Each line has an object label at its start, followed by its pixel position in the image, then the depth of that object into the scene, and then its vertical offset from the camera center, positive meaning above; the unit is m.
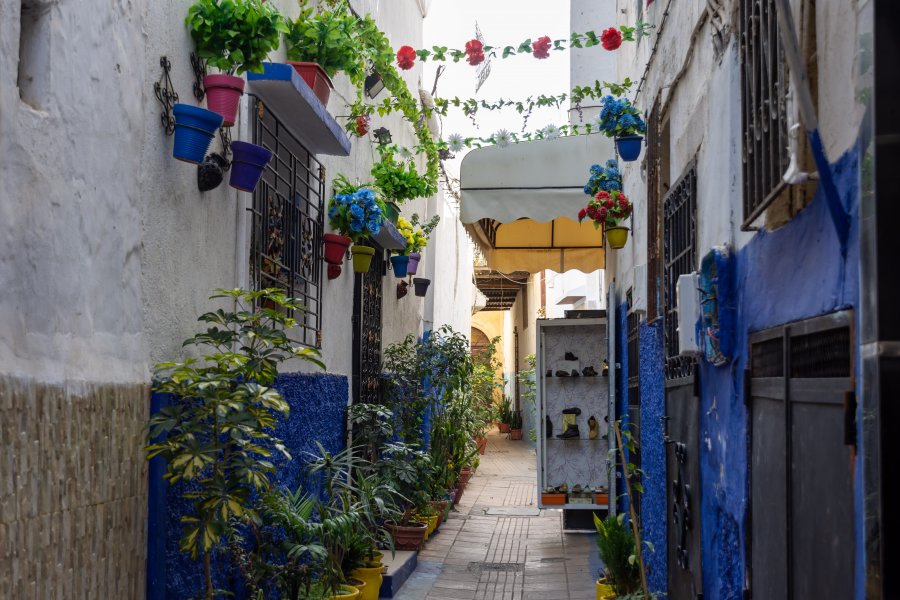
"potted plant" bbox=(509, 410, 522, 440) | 27.70 -1.14
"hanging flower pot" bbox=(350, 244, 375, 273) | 8.52 +1.12
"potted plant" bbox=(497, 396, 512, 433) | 27.92 -0.88
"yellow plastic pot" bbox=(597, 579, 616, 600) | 6.82 -1.47
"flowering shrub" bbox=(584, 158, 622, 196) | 8.59 +1.82
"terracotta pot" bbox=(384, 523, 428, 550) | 9.28 -1.47
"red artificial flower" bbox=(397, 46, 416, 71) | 8.49 +2.87
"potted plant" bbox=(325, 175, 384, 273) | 7.54 +1.35
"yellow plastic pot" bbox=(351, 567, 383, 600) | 7.16 -1.46
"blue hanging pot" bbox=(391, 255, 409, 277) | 10.52 +1.30
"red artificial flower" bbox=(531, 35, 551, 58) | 8.07 +2.82
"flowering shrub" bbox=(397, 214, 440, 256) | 10.19 +1.58
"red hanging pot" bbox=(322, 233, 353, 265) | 7.50 +1.06
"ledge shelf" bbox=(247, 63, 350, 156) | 5.42 +1.69
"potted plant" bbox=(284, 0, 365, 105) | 6.07 +2.14
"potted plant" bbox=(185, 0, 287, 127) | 4.54 +1.63
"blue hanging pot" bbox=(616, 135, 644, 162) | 7.24 +1.80
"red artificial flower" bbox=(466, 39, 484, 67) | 7.98 +2.75
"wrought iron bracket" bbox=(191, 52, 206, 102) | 4.64 +1.49
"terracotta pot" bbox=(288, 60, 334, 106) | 6.04 +1.94
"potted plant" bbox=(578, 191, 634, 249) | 8.10 +1.47
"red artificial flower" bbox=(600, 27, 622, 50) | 7.54 +2.72
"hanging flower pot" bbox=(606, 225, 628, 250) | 8.34 +1.30
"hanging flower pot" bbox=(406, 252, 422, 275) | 11.01 +1.38
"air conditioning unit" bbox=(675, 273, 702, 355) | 4.12 +0.34
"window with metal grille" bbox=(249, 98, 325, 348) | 5.82 +1.07
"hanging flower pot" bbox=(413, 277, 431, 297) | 12.31 +1.27
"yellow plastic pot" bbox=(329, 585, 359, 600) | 6.38 -1.41
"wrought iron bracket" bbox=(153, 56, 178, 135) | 4.25 +1.27
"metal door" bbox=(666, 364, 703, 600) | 4.61 -0.52
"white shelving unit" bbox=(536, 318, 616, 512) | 11.21 -0.16
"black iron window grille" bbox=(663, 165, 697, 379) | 4.93 +0.77
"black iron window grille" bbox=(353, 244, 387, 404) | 8.97 +0.50
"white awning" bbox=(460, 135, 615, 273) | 9.57 +2.05
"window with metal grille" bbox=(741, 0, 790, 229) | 2.82 +0.88
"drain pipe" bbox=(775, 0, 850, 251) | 2.28 +0.66
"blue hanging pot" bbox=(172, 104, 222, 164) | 4.24 +1.11
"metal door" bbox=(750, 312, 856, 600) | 2.33 -0.21
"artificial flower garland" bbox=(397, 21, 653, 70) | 7.94 +2.80
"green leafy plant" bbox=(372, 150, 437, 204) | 9.04 +1.89
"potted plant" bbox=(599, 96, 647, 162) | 7.24 +1.95
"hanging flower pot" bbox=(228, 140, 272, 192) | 4.97 +1.13
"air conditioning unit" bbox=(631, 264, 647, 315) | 6.85 +0.70
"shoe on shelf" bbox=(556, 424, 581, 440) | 11.22 -0.56
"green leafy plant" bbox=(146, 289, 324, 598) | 3.90 -0.18
